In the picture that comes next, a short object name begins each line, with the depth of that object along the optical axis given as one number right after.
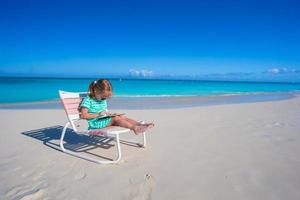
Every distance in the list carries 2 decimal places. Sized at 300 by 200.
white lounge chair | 3.58
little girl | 4.01
